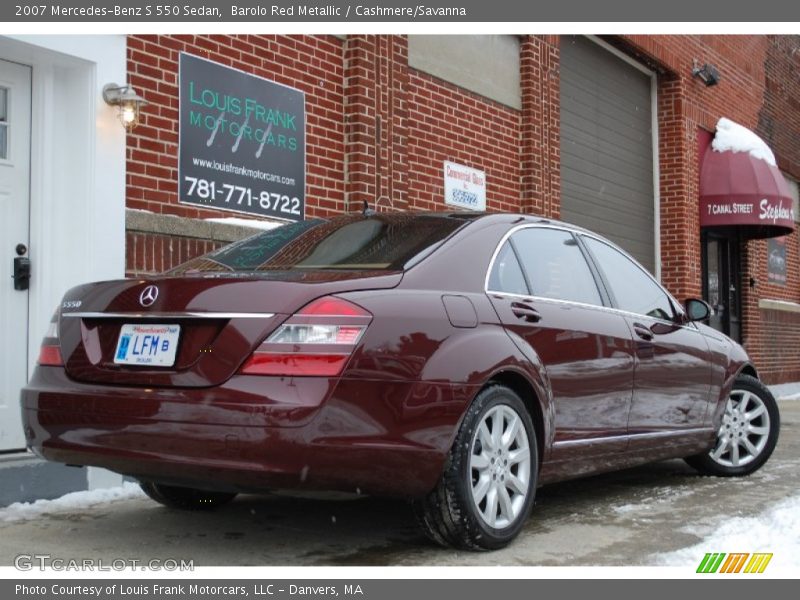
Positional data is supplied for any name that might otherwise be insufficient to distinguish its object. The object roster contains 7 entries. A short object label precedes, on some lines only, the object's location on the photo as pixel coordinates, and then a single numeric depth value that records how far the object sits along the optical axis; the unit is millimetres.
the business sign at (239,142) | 7082
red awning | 14398
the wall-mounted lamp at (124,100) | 6324
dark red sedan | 3689
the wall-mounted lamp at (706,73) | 14393
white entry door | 5984
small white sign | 9891
